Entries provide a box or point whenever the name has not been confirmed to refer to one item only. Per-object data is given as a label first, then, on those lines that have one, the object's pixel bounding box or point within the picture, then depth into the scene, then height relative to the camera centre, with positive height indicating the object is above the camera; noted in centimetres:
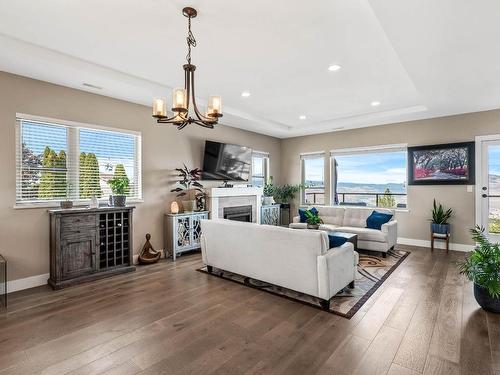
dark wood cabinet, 346 -77
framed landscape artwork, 519 +46
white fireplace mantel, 545 -22
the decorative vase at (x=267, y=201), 699 -34
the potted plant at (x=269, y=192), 703 -11
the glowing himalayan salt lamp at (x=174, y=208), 489 -35
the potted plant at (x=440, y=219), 515 -64
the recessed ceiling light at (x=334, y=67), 340 +155
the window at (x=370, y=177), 620 +27
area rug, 289 -126
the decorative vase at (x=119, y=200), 408 -17
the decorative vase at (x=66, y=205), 363 -21
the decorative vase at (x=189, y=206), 516 -33
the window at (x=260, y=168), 724 +55
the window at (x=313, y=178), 732 +28
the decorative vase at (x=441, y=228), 513 -80
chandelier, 259 +80
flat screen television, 569 +60
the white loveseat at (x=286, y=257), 282 -82
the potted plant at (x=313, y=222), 513 -66
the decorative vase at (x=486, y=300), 268 -116
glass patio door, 498 -3
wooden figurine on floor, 450 -112
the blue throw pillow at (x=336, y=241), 363 -73
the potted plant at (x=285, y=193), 757 -14
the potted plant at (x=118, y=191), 409 -3
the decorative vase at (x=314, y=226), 513 -74
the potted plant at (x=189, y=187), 516 +3
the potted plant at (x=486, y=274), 263 -89
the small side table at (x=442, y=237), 513 -100
